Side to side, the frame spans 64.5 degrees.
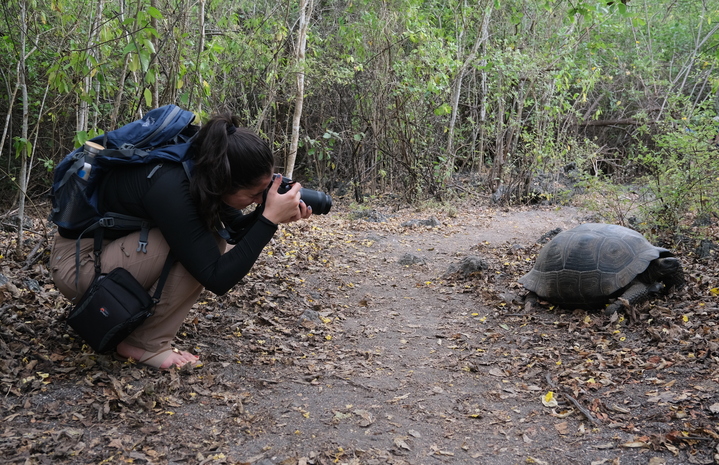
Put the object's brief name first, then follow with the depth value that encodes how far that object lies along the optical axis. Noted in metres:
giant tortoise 4.51
